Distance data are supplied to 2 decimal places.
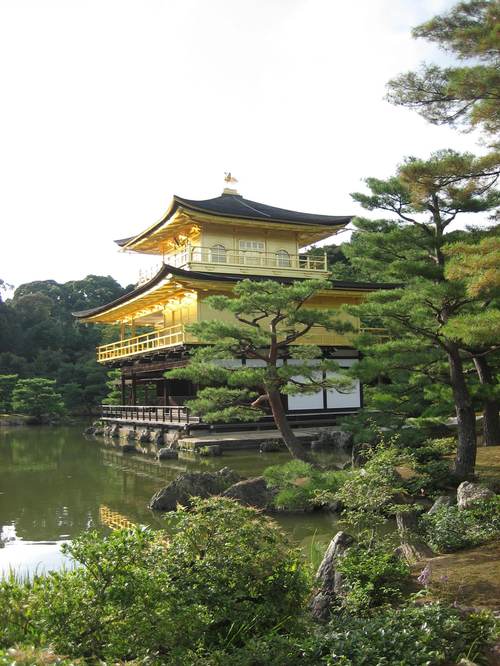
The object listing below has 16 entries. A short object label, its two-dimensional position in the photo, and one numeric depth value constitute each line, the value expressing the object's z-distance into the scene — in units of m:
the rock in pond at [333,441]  16.28
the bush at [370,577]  4.36
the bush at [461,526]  5.82
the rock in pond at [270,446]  16.03
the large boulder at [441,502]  7.05
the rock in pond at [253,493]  8.84
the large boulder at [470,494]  6.84
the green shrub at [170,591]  3.16
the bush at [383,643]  3.20
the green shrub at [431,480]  8.59
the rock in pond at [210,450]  15.49
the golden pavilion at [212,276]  20.28
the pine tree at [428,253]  8.16
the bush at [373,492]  6.25
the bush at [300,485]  7.80
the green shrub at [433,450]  9.87
